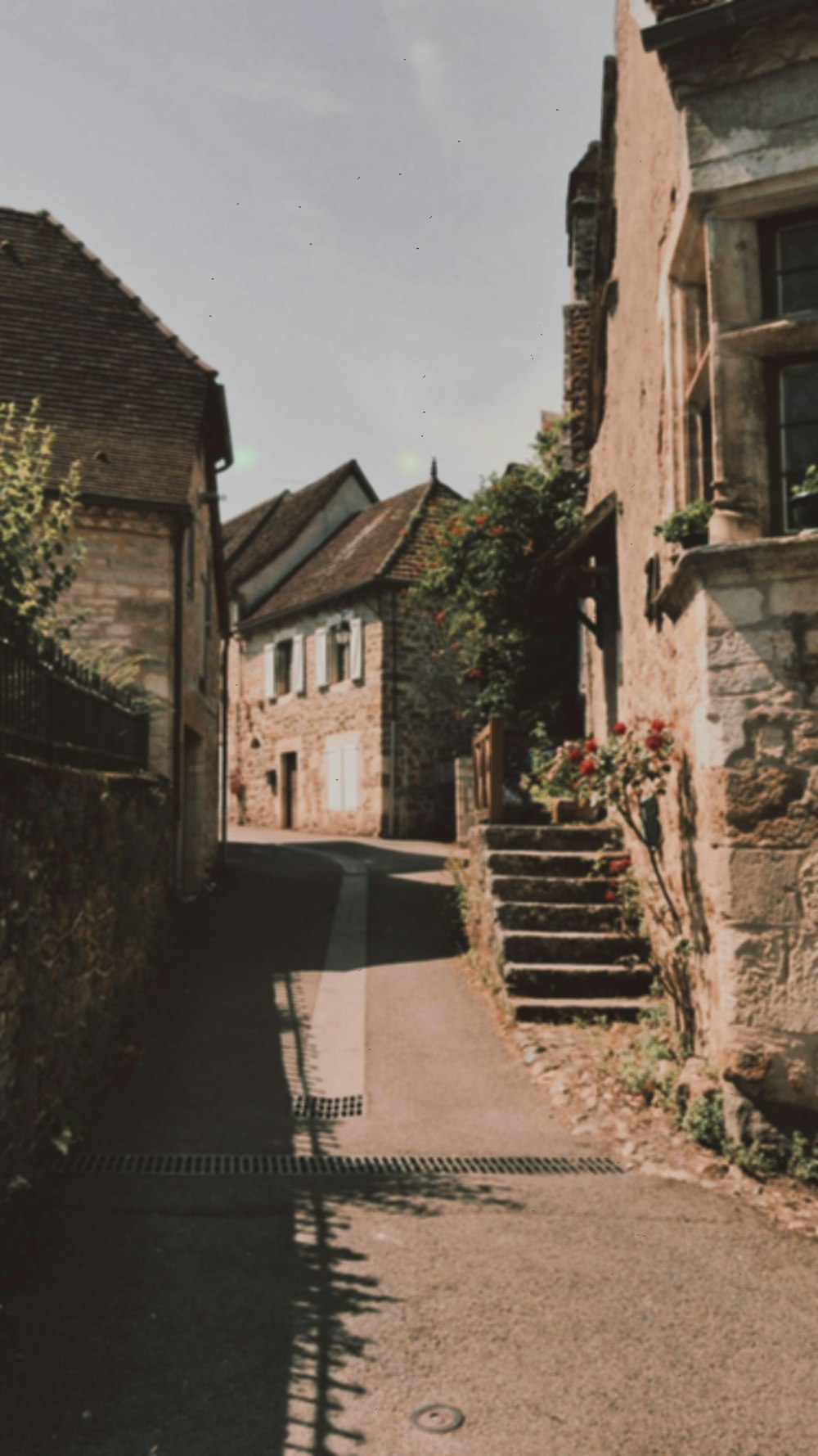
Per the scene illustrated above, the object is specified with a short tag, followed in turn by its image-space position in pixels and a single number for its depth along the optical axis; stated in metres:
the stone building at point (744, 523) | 5.25
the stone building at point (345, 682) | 21.67
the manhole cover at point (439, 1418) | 3.05
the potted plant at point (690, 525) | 5.86
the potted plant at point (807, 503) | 5.39
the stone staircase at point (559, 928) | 7.77
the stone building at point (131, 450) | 11.73
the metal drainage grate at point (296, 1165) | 5.11
